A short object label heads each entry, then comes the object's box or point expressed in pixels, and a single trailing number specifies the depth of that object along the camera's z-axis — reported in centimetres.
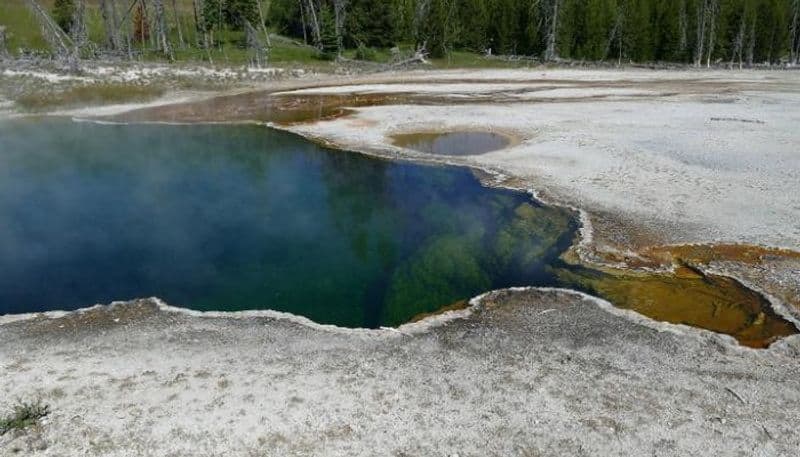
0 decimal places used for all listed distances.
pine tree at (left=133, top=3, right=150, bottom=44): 6456
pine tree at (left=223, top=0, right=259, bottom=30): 5388
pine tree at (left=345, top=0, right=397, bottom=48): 6128
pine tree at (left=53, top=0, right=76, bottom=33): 5981
